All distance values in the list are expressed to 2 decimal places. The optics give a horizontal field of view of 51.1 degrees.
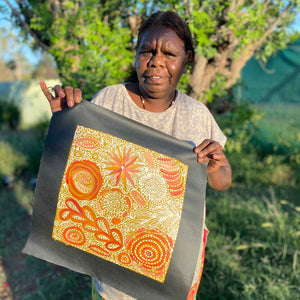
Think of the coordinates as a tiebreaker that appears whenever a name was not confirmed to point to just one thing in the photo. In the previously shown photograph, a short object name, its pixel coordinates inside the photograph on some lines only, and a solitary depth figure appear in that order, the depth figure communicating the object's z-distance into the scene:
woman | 1.34
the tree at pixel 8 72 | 23.06
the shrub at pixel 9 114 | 9.53
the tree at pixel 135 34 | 2.52
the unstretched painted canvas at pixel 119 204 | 1.25
